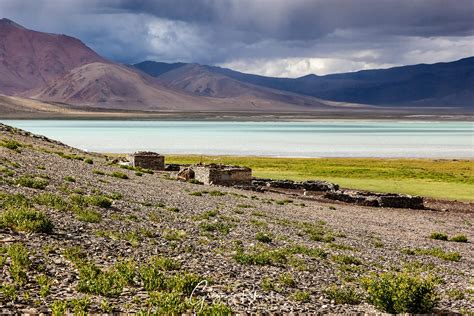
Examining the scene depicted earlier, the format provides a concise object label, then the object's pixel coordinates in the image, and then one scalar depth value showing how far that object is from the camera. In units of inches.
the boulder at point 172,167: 2192.2
